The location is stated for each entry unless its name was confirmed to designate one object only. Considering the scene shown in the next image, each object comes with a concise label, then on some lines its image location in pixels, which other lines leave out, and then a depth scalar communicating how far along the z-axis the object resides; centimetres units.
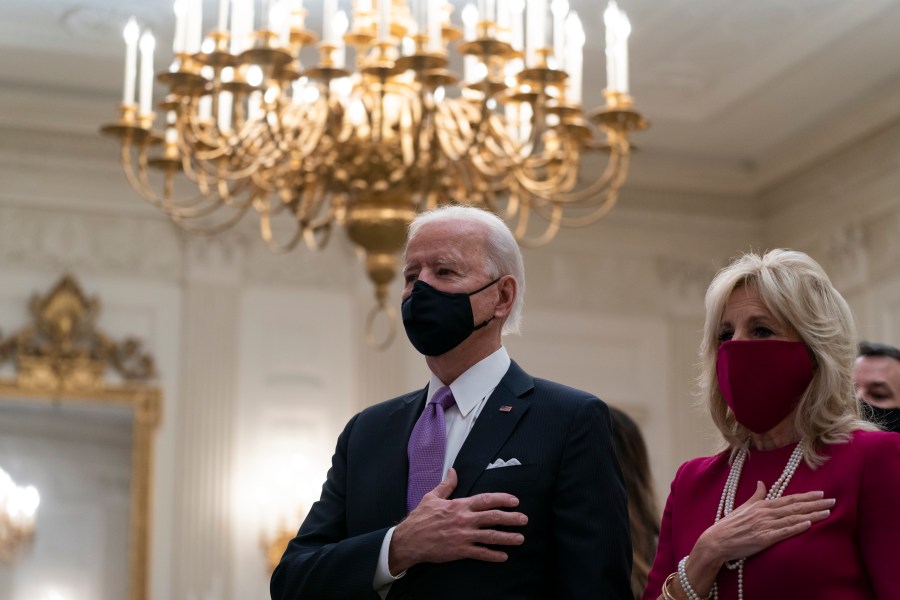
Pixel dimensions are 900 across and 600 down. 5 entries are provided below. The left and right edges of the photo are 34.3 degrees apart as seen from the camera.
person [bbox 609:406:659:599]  358
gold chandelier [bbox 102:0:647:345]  518
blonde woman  244
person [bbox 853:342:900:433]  346
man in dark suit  261
